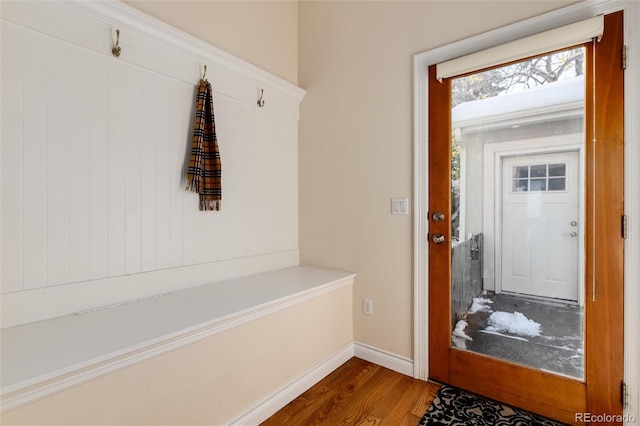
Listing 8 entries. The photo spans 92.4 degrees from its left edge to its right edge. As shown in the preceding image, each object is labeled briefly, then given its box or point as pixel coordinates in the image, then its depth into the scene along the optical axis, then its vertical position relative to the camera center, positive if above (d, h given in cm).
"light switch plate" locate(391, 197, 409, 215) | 212 +3
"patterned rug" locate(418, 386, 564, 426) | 164 -113
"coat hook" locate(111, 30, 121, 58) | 159 +84
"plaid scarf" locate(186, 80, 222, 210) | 186 +33
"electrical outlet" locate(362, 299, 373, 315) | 232 -73
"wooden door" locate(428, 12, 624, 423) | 150 -27
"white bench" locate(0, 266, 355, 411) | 99 -50
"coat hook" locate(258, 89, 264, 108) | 236 +85
